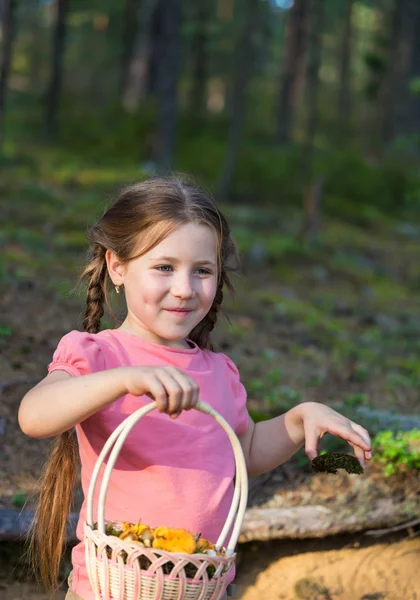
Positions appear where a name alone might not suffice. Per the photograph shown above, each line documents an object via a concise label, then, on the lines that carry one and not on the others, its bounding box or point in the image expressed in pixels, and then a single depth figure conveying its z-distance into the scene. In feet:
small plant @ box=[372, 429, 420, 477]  14.89
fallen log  14.30
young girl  7.73
